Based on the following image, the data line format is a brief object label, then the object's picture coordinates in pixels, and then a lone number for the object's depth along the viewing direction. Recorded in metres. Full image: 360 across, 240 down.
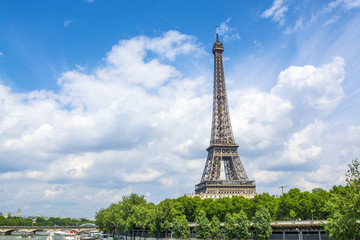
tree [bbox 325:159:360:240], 46.19
